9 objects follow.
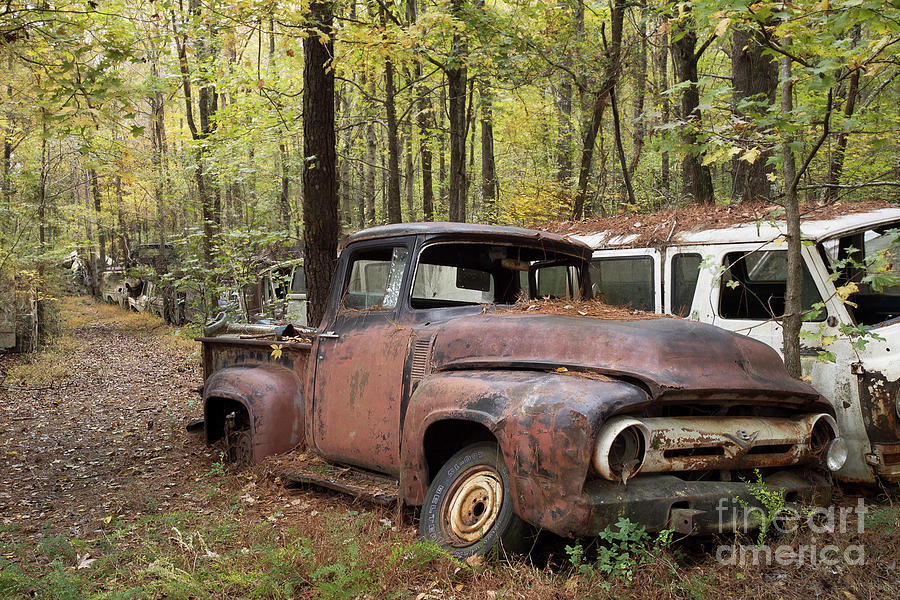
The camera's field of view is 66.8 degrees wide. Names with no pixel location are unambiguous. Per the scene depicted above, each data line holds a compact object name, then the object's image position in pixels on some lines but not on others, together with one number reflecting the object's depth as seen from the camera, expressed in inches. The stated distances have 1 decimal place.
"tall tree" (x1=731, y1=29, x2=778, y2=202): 327.0
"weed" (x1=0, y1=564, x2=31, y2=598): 131.3
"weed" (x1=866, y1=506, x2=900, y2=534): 152.6
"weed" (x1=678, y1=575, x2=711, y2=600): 119.0
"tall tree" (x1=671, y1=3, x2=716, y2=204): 389.4
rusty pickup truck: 126.9
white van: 187.8
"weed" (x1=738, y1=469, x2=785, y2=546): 134.0
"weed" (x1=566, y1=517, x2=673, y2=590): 121.3
